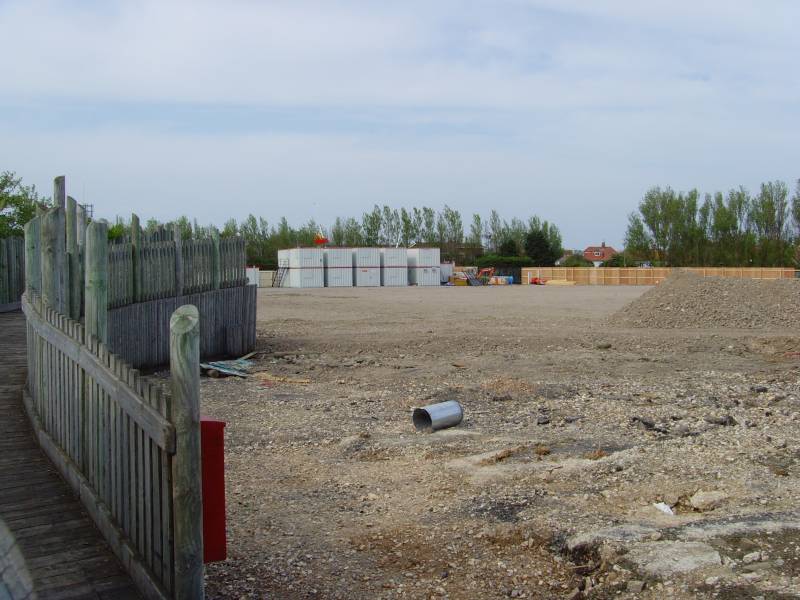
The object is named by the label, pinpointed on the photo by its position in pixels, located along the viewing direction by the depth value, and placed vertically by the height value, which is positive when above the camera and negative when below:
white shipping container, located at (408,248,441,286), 68.56 -0.47
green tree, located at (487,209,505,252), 121.12 +4.00
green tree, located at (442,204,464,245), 119.69 +4.85
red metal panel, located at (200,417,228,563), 4.20 -1.14
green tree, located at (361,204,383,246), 118.75 +5.72
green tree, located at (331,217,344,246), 119.25 +4.11
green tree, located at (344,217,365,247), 118.19 +4.07
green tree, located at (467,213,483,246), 121.75 +4.19
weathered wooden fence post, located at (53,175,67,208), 10.38 +0.94
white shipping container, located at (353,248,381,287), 66.44 -0.43
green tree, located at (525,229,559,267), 102.50 +1.34
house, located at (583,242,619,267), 159.62 +1.35
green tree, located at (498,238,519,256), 104.88 +1.53
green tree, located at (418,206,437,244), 119.69 +5.12
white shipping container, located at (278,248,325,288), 64.56 -0.52
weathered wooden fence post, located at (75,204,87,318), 10.77 +0.47
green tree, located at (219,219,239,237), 111.11 +4.85
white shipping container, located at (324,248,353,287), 65.49 -0.47
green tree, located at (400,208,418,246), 119.25 +4.84
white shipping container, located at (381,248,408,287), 67.44 -0.53
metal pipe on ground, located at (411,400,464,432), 8.87 -1.65
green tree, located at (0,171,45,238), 31.00 +2.20
